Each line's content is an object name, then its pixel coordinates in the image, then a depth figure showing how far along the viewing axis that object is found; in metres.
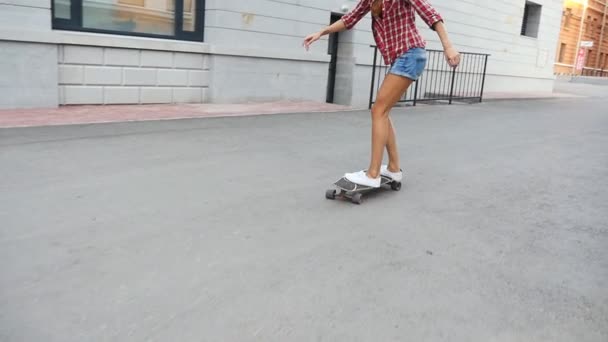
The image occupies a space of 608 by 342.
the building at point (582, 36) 44.66
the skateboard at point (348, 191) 4.54
